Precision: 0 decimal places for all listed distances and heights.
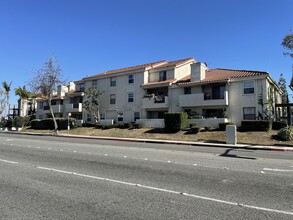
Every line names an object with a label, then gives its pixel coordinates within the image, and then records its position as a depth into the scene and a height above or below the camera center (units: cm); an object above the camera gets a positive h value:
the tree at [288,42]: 2649 +761
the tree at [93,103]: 4059 +209
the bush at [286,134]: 2120 -145
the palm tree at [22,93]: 5784 +518
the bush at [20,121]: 4759 -88
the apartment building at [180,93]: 2920 +304
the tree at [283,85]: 4644 +574
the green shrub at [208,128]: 2763 -125
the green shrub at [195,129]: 2682 -133
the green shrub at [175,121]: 2867 -54
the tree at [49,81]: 3925 +531
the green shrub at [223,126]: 2737 -103
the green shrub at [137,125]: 3305 -112
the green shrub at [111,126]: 3546 -133
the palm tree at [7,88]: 5798 +633
